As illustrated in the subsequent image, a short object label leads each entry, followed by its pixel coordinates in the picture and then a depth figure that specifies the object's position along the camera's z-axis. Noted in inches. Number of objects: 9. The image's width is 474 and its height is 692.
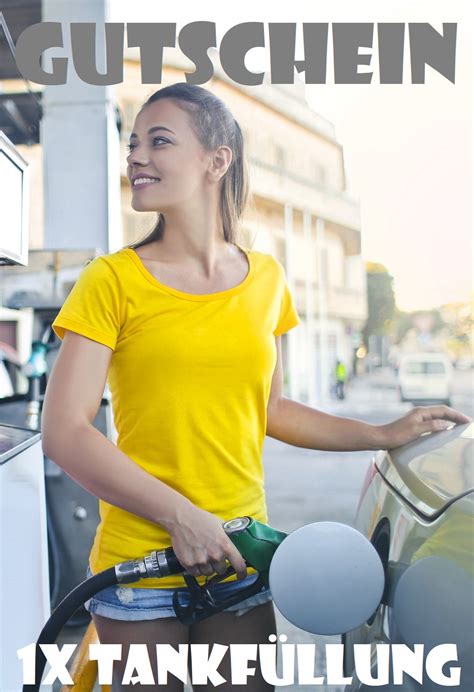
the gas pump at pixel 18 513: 53.7
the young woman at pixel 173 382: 37.0
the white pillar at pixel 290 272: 868.6
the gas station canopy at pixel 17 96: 156.7
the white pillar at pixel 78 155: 129.0
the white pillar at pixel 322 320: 931.3
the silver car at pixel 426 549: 32.7
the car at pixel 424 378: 790.5
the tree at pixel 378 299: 1697.8
